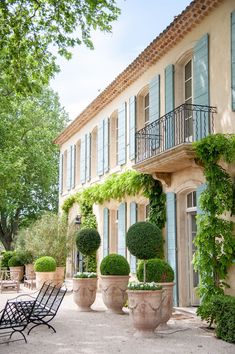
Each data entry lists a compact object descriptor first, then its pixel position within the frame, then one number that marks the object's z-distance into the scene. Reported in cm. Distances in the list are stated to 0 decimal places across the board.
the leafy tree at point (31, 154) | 2216
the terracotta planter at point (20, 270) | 1967
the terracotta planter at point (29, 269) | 1813
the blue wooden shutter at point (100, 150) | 1617
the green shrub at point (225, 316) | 727
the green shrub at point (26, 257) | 1880
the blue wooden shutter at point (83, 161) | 1840
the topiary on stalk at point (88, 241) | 1186
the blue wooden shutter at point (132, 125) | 1350
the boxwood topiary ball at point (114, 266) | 1047
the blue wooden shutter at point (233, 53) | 898
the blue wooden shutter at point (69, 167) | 2064
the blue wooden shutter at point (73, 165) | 2014
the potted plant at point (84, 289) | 1089
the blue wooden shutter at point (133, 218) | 1296
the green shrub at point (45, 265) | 1539
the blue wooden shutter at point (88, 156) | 1777
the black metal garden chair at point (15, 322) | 736
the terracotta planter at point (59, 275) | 1606
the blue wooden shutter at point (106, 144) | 1570
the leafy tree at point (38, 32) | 952
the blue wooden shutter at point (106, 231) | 1555
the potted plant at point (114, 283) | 1041
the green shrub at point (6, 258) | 2123
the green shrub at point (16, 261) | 1969
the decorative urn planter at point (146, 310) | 757
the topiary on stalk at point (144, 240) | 912
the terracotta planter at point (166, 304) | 844
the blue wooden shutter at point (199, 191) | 975
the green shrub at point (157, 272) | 865
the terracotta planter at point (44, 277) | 1536
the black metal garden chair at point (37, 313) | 806
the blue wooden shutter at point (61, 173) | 2255
